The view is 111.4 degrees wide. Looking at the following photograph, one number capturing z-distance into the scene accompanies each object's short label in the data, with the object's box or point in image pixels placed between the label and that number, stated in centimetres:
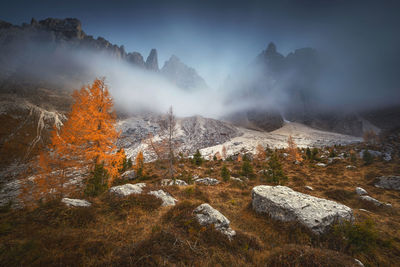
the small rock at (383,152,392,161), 2685
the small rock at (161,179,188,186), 1785
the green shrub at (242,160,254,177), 2233
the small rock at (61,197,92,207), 651
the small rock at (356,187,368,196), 1428
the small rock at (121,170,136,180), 2442
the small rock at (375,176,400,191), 1555
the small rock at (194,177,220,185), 1812
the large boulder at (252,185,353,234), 658
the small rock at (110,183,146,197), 853
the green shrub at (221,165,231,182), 1875
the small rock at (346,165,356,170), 2390
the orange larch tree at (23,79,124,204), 948
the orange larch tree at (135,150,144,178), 2478
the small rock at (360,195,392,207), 1162
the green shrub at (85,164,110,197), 1045
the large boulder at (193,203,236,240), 564
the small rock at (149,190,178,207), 835
